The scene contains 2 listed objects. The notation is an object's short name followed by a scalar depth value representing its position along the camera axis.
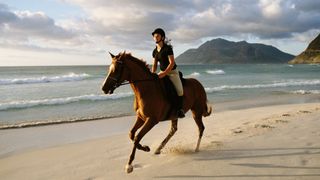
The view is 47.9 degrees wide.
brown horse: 6.09
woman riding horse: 6.75
